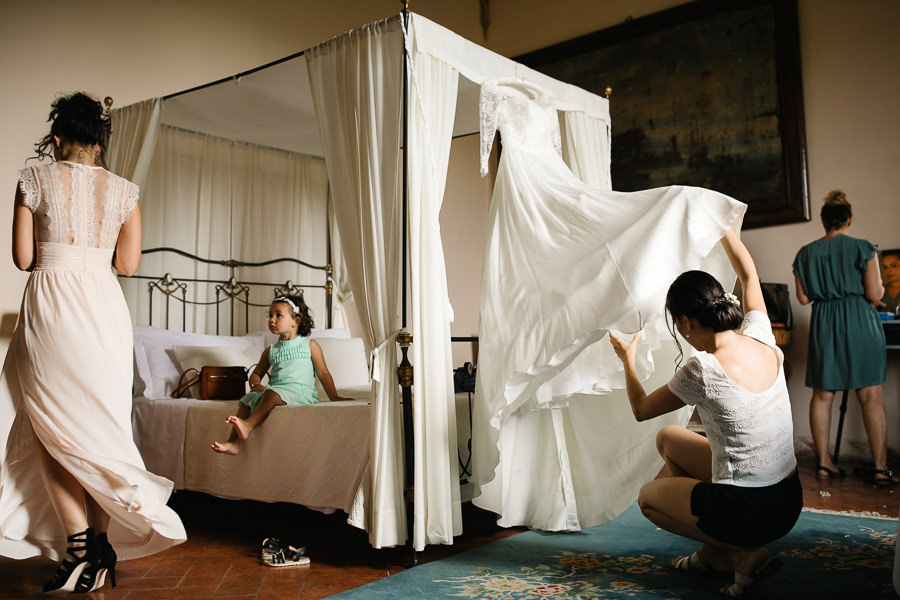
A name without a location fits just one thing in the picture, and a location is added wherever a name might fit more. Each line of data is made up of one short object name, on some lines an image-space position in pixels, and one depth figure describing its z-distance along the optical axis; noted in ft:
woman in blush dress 8.91
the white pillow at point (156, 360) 14.56
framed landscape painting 18.86
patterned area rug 8.52
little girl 11.80
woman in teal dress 15.25
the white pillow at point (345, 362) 16.19
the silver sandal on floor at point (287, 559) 10.12
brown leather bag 13.82
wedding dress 9.62
